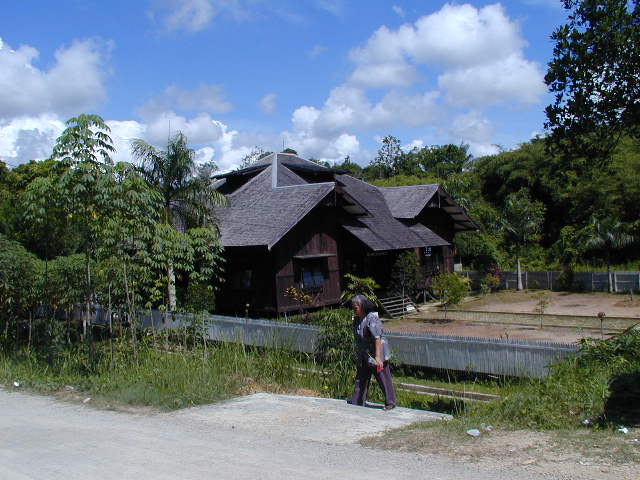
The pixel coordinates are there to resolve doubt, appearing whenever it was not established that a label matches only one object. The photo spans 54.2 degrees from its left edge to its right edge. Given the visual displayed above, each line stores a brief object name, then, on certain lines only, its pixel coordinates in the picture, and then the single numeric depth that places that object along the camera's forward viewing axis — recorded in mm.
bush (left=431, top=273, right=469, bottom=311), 26031
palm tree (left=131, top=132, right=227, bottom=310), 22156
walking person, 8688
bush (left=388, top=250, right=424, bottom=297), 28562
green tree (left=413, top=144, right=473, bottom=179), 61344
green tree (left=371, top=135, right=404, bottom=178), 62997
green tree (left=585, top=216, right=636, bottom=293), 33188
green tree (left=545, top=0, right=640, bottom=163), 10344
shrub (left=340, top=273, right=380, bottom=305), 14272
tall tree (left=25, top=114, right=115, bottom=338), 11027
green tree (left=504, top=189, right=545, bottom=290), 37531
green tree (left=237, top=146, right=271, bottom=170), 62019
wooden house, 24047
